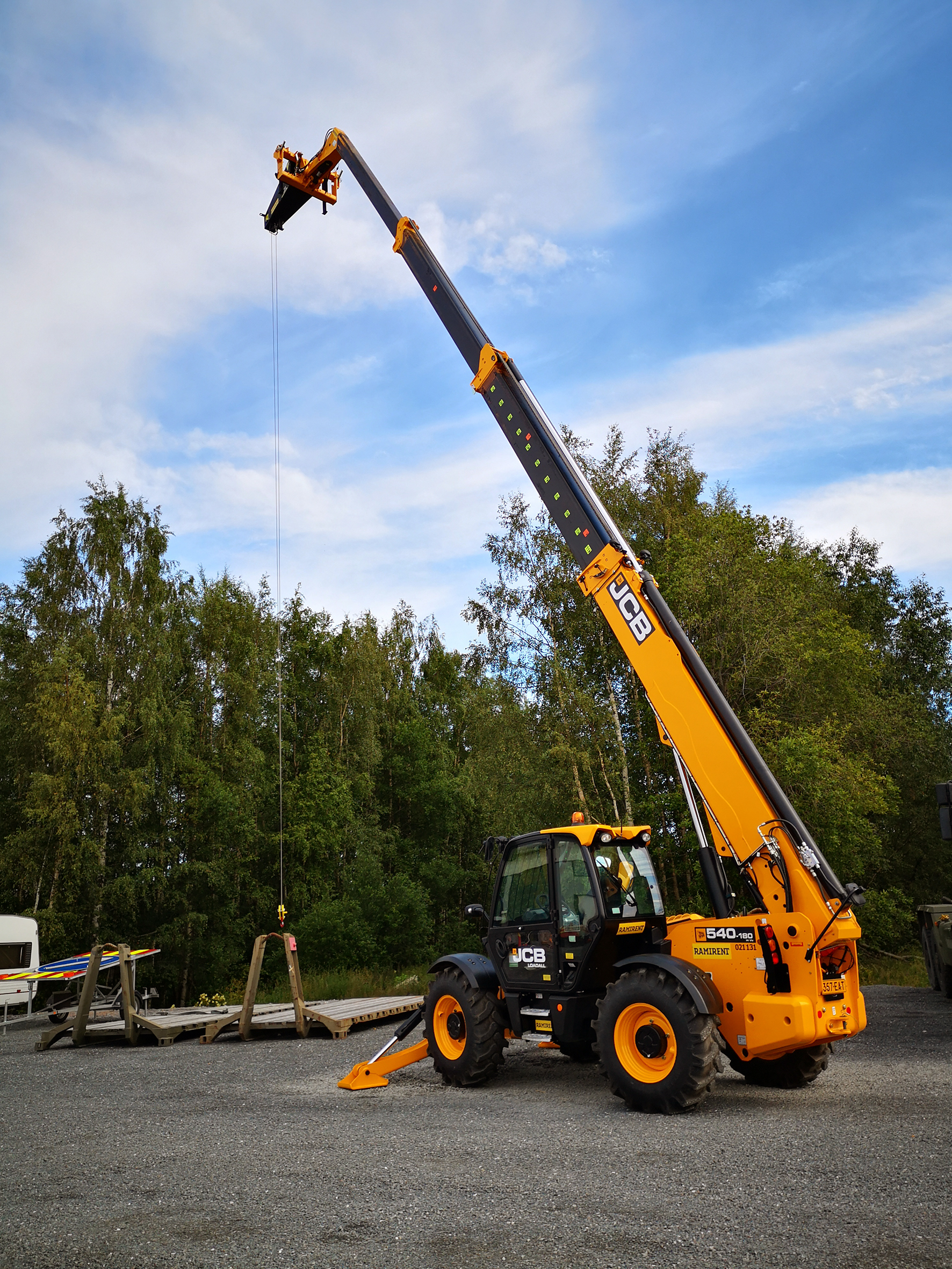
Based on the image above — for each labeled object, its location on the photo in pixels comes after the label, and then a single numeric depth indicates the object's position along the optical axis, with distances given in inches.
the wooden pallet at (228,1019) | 408.5
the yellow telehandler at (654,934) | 225.5
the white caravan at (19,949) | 655.8
